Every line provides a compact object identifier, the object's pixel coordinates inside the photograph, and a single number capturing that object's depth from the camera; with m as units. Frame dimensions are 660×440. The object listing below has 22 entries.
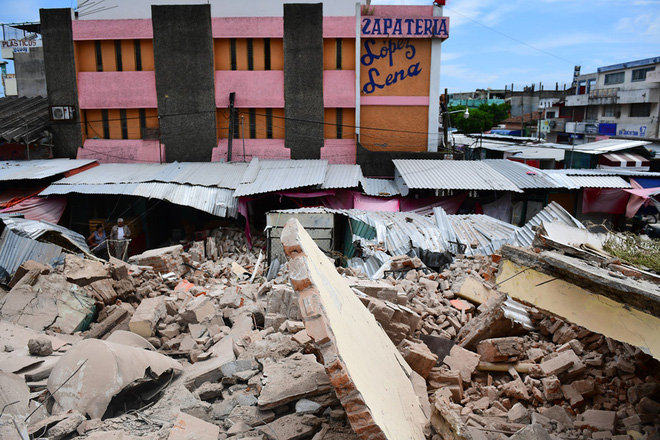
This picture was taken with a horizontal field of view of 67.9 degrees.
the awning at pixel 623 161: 23.16
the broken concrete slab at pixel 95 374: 4.49
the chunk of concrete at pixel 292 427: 3.68
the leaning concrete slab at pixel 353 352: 2.93
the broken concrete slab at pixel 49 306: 7.18
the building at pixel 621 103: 34.12
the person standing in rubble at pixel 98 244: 13.46
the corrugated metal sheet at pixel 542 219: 10.24
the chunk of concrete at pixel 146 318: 6.86
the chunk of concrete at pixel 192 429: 3.63
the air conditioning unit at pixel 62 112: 18.75
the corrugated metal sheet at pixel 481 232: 10.62
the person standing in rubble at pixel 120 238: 13.16
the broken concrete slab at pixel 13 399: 3.97
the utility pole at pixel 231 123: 18.02
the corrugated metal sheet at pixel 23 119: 17.27
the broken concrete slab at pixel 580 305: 3.41
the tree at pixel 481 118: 52.34
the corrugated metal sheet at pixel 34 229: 10.30
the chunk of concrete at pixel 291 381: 4.00
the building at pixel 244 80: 18.05
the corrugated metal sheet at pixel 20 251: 9.52
